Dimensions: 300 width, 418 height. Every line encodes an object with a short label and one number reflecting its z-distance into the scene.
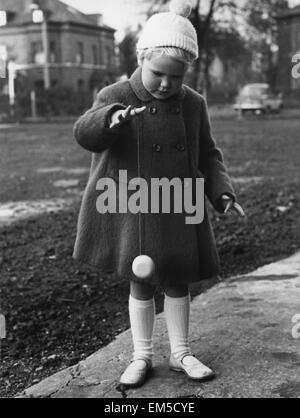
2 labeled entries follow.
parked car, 25.06
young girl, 2.36
